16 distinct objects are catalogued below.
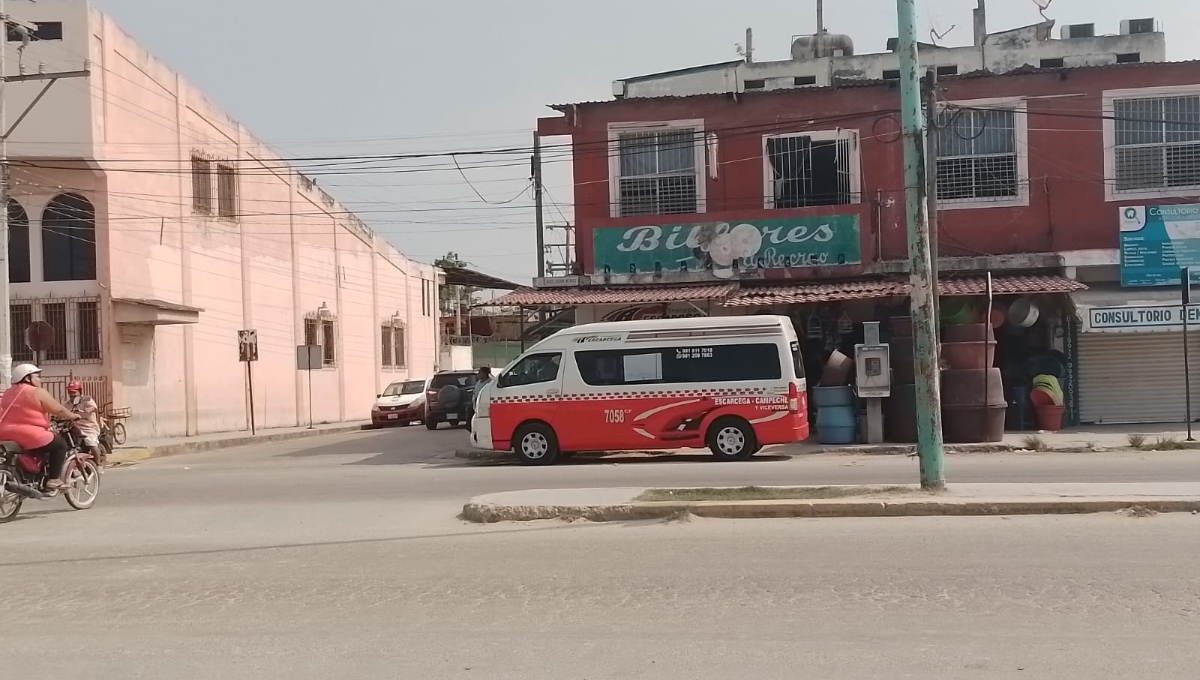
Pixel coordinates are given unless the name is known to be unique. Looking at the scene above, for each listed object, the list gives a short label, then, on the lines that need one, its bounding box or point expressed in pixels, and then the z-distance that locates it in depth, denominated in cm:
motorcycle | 1205
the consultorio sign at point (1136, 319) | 2088
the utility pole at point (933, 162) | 1788
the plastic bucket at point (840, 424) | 2019
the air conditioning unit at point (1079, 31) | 3441
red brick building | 2184
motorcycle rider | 1203
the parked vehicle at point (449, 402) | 3108
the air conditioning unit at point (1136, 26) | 3356
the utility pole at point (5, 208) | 2122
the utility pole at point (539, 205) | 2783
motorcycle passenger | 1333
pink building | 2623
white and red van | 1795
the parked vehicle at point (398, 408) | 3559
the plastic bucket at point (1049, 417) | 2123
